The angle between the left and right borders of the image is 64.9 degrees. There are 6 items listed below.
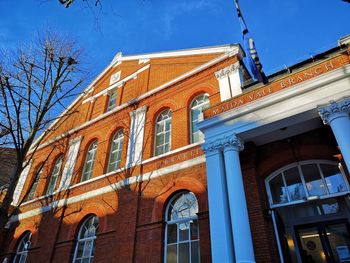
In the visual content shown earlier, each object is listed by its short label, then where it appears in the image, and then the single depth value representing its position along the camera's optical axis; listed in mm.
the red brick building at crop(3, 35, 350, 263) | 6762
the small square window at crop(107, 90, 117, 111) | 15084
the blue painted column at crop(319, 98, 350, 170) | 5605
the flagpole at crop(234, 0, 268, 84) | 7241
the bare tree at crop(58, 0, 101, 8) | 4114
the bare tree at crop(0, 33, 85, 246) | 8742
